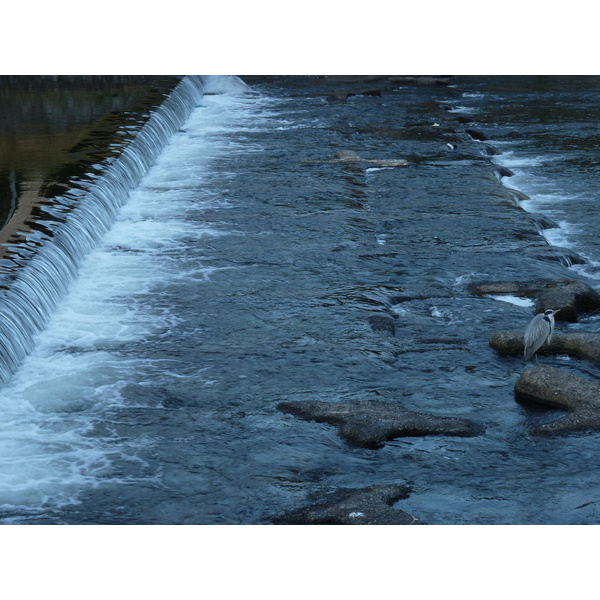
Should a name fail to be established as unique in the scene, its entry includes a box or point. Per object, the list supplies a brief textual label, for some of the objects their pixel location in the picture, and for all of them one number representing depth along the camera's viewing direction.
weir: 15.86
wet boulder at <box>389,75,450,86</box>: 46.25
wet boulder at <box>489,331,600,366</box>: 15.79
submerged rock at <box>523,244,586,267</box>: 20.37
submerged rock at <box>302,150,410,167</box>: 28.44
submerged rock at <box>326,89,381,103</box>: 40.59
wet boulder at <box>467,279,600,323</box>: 17.34
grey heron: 14.91
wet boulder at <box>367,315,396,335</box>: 16.79
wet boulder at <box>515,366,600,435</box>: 13.39
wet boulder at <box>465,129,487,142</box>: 33.58
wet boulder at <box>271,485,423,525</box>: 11.08
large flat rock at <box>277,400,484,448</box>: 13.18
